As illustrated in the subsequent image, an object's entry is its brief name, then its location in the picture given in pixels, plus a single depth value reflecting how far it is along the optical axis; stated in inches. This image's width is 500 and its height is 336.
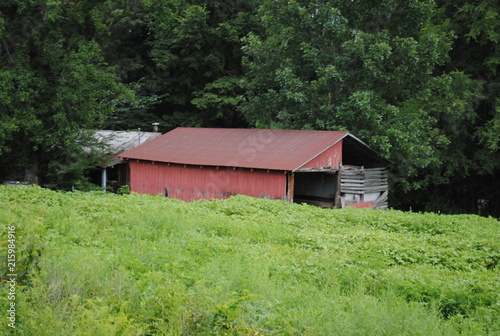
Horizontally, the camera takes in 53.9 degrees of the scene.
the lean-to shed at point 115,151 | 1043.2
